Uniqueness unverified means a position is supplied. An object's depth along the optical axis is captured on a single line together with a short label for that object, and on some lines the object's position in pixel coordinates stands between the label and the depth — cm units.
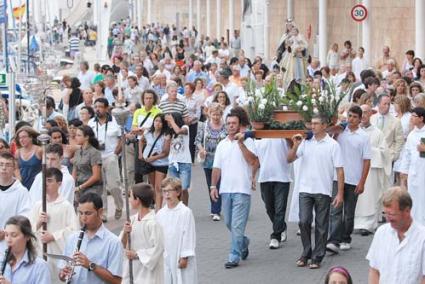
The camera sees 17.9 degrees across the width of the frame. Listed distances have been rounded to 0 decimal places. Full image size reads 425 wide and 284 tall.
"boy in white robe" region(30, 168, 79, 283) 1052
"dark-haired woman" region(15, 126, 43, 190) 1432
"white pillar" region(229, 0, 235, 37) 6534
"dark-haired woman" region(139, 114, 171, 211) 1739
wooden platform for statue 1502
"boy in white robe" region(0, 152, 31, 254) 1120
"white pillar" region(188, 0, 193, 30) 8838
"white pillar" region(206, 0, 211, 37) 7738
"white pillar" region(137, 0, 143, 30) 9574
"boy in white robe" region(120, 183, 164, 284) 1062
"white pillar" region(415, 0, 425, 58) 3309
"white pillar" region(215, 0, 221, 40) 7088
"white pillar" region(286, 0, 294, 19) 5097
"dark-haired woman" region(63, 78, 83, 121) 2326
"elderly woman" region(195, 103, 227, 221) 1700
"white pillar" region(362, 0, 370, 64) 3653
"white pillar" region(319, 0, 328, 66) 4156
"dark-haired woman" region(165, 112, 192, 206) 1745
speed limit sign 3469
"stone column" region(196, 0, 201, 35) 8300
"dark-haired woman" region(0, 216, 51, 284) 869
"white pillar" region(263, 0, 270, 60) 5347
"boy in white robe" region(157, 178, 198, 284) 1154
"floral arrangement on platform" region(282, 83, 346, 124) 1512
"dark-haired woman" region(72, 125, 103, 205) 1620
